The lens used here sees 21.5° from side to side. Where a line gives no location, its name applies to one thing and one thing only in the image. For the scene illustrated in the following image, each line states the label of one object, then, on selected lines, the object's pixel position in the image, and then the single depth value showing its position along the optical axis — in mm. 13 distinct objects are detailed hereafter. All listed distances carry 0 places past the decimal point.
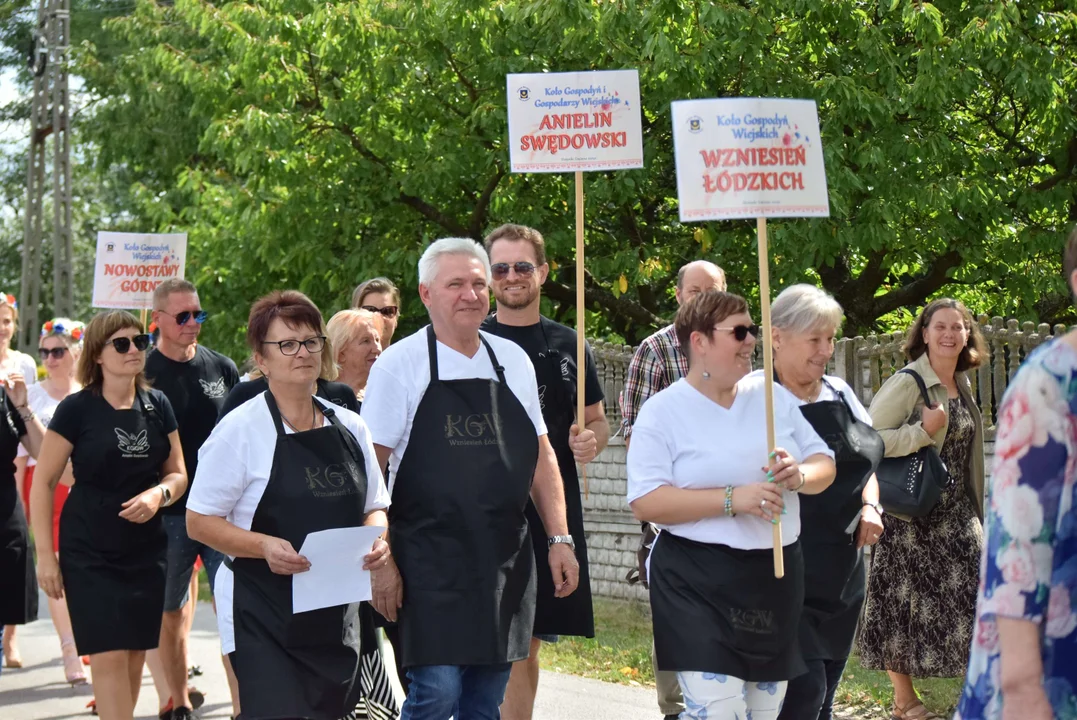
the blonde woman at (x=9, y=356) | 17467
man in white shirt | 9371
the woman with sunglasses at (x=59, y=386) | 17141
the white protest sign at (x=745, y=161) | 10348
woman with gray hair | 10378
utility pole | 40801
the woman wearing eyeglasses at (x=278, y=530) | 8874
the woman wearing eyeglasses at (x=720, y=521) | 9067
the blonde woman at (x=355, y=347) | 13319
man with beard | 11637
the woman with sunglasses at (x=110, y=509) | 12156
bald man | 13000
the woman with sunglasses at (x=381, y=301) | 15119
